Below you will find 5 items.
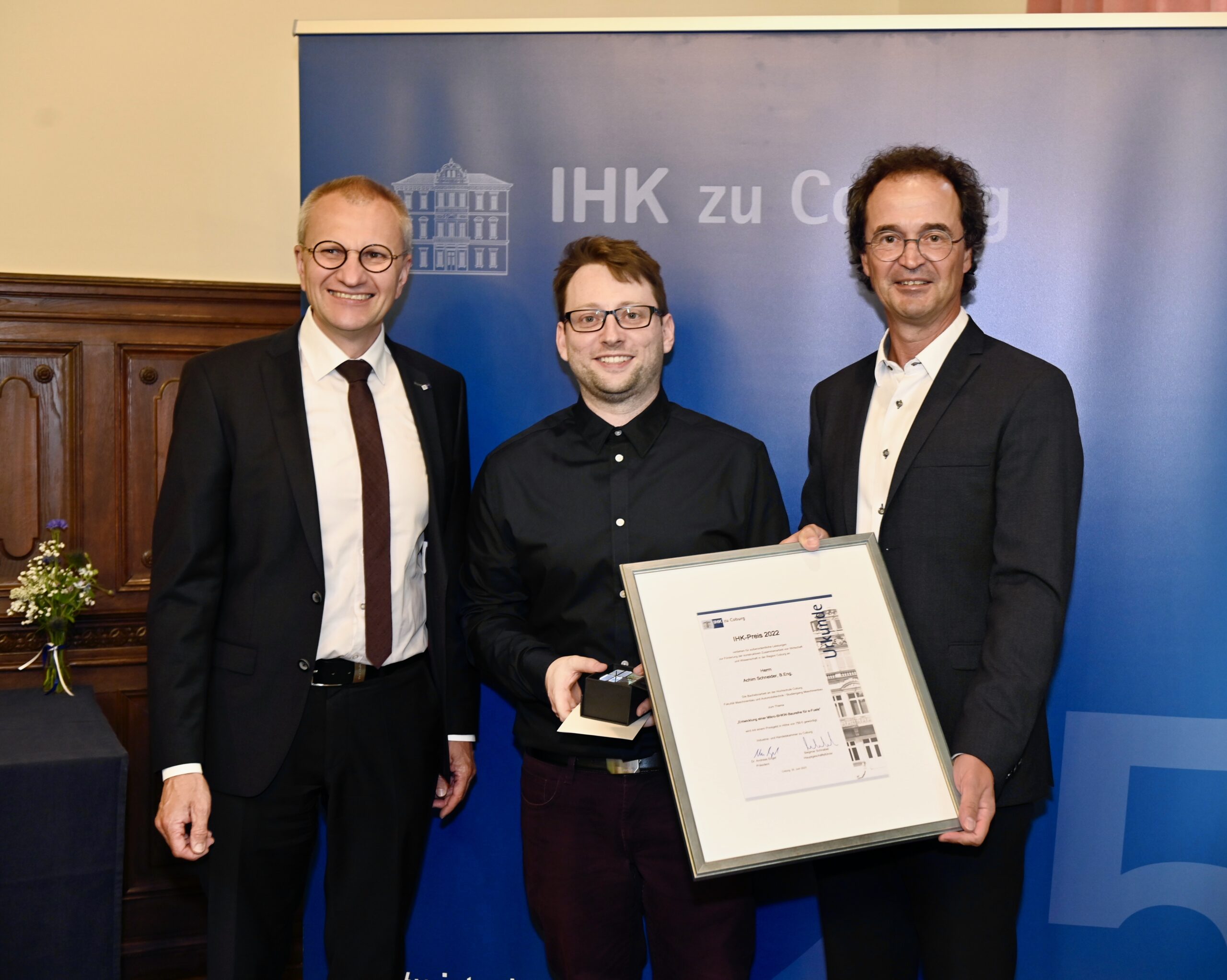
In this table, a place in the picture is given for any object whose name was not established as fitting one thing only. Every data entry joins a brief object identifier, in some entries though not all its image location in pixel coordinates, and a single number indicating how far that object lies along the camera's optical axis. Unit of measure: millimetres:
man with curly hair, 1734
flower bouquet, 2941
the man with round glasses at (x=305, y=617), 1964
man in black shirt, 1979
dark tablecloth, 2338
